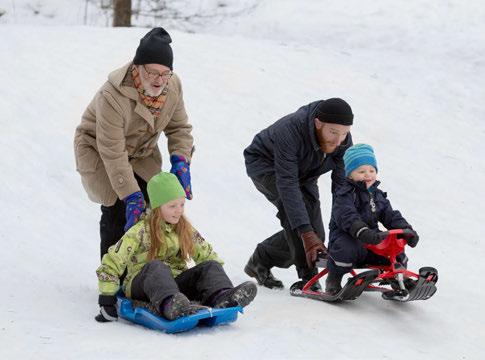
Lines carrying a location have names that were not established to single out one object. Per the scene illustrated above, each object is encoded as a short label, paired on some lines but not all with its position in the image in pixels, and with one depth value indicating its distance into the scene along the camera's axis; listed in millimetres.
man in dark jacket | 11016
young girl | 9273
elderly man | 9742
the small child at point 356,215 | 10906
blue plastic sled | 8875
